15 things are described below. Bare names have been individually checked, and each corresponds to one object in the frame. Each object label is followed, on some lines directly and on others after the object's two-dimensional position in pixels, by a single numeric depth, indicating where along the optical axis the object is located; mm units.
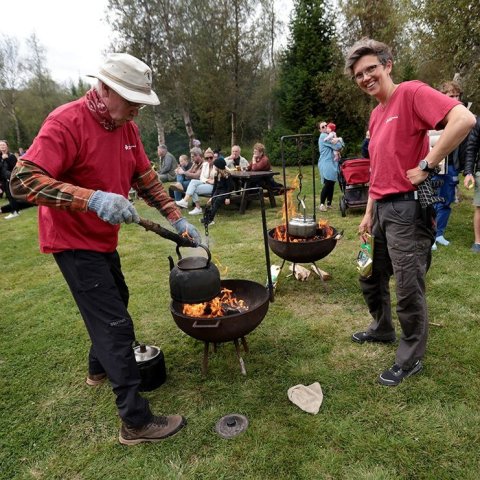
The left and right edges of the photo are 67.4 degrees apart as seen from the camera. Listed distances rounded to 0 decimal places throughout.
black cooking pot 2676
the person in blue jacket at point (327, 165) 7422
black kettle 2318
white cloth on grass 2432
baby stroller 6793
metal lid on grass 2293
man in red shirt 1792
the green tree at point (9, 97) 26391
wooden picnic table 7906
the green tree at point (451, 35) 8602
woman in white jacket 8508
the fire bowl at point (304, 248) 3623
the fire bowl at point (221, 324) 2422
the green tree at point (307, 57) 15375
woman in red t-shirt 2080
